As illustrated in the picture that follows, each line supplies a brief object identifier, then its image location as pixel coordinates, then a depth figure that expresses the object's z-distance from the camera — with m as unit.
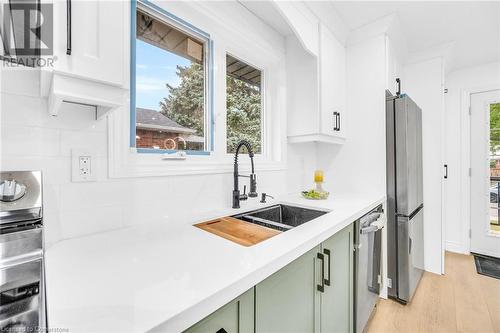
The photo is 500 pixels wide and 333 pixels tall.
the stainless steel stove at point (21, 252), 0.51
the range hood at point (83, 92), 0.65
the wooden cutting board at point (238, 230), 0.98
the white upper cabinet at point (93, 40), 0.62
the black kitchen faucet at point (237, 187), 1.47
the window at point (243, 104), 1.81
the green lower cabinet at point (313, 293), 0.79
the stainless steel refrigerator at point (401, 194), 1.97
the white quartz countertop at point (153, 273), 0.48
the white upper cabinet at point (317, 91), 1.94
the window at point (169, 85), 1.29
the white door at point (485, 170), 2.98
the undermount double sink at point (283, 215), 1.45
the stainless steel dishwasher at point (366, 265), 1.48
